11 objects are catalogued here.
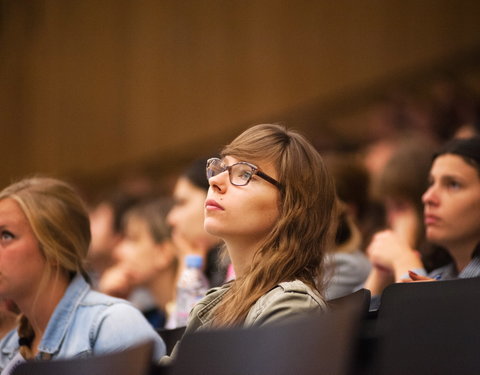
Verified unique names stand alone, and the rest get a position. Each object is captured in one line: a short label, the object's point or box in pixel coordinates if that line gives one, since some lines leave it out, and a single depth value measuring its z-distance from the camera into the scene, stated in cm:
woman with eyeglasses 380
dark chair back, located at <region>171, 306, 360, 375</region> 298
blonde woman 454
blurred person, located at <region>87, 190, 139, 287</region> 890
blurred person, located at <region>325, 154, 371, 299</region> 556
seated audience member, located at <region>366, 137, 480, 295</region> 488
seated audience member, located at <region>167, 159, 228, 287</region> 668
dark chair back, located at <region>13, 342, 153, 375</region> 319
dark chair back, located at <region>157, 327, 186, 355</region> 441
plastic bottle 583
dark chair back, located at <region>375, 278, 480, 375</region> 339
